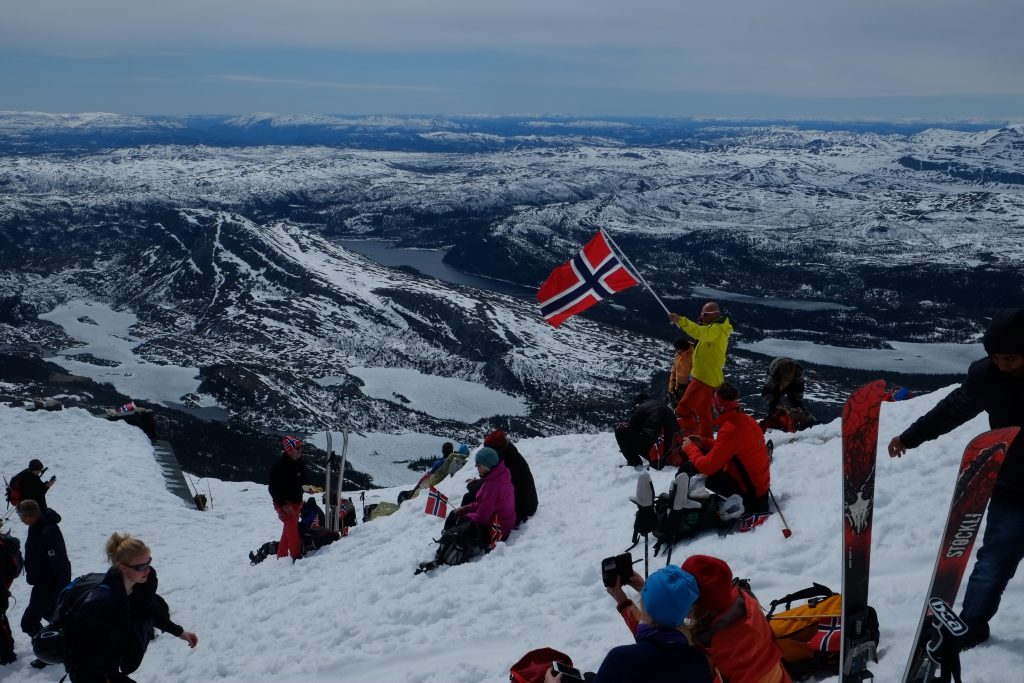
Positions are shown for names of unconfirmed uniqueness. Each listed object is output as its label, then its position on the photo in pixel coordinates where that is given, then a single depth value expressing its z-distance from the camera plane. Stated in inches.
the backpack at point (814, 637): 209.0
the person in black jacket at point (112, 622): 224.5
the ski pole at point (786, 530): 304.2
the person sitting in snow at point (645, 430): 474.0
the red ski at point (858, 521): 196.7
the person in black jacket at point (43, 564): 340.2
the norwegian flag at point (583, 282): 633.6
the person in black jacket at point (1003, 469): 179.0
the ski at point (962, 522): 176.6
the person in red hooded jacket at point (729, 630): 167.8
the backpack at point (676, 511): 325.4
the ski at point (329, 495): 500.7
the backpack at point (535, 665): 226.8
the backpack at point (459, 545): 389.4
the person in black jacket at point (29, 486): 420.5
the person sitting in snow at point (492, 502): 398.6
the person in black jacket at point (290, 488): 446.9
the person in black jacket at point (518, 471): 428.1
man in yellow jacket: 444.1
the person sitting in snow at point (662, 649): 151.1
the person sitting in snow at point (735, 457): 319.6
